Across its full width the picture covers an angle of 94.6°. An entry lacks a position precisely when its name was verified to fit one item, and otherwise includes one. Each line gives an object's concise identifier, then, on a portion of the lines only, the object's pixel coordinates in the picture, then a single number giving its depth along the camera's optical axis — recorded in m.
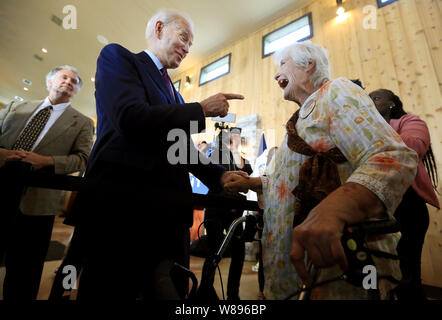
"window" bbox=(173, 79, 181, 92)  6.58
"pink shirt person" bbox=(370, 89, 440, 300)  1.25
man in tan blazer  1.19
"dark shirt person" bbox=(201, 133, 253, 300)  0.80
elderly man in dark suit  0.60
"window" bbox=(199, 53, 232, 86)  5.26
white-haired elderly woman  0.44
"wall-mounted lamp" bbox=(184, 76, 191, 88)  6.05
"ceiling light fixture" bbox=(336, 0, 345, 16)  3.52
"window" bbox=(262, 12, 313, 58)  3.98
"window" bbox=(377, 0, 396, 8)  3.18
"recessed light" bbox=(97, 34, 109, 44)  5.39
